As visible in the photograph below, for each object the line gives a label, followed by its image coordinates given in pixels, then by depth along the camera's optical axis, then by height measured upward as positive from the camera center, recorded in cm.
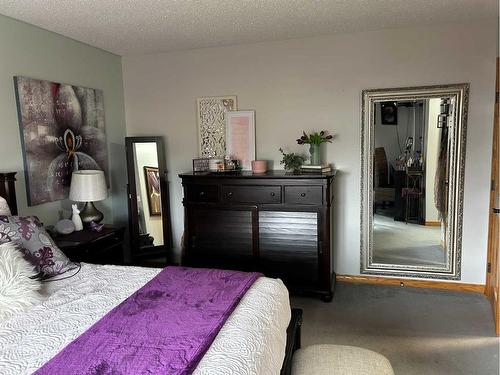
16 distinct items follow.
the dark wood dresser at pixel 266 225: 319 -64
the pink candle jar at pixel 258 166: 349 -13
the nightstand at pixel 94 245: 269 -66
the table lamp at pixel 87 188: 304 -25
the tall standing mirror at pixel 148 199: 379 -45
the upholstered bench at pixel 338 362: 169 -97
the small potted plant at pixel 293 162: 339 -10
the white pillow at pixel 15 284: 171 -58
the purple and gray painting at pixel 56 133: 287 +21
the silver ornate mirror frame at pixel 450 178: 320 -27
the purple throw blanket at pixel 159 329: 129 -69
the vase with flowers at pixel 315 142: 336 +6
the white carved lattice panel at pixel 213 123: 375 +29
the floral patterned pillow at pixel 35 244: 206 -47
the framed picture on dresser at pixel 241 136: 371 +15
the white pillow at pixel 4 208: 233 -30
